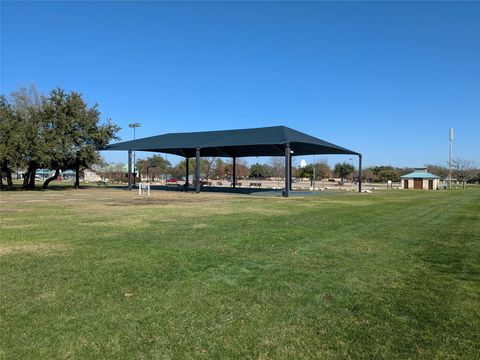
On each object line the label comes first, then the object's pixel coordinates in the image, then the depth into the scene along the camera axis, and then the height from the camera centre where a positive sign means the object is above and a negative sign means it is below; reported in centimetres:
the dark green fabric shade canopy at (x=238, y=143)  3456 +324
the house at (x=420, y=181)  6812 -6
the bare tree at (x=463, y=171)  9419 +216
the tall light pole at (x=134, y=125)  7269 +901
